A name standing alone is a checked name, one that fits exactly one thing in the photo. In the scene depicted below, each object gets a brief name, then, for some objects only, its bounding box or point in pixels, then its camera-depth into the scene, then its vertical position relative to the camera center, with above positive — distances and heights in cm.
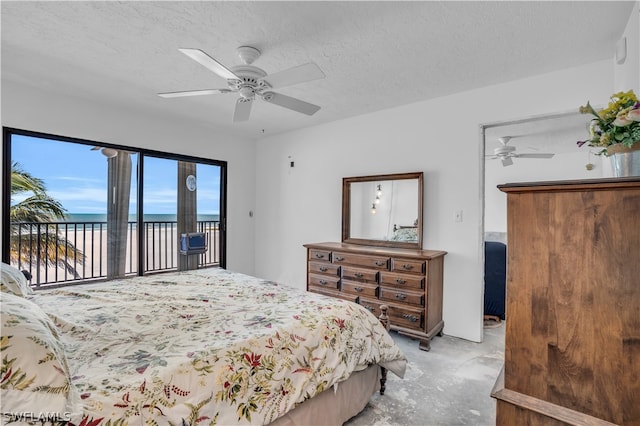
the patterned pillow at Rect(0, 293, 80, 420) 85 -46
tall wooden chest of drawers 85 -26
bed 94 -58
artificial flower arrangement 104 +32
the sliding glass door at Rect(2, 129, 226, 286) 340 +10
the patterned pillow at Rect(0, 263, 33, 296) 172 -41
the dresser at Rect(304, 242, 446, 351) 292 -70
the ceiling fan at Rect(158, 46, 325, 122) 200 +93
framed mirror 351 +4
